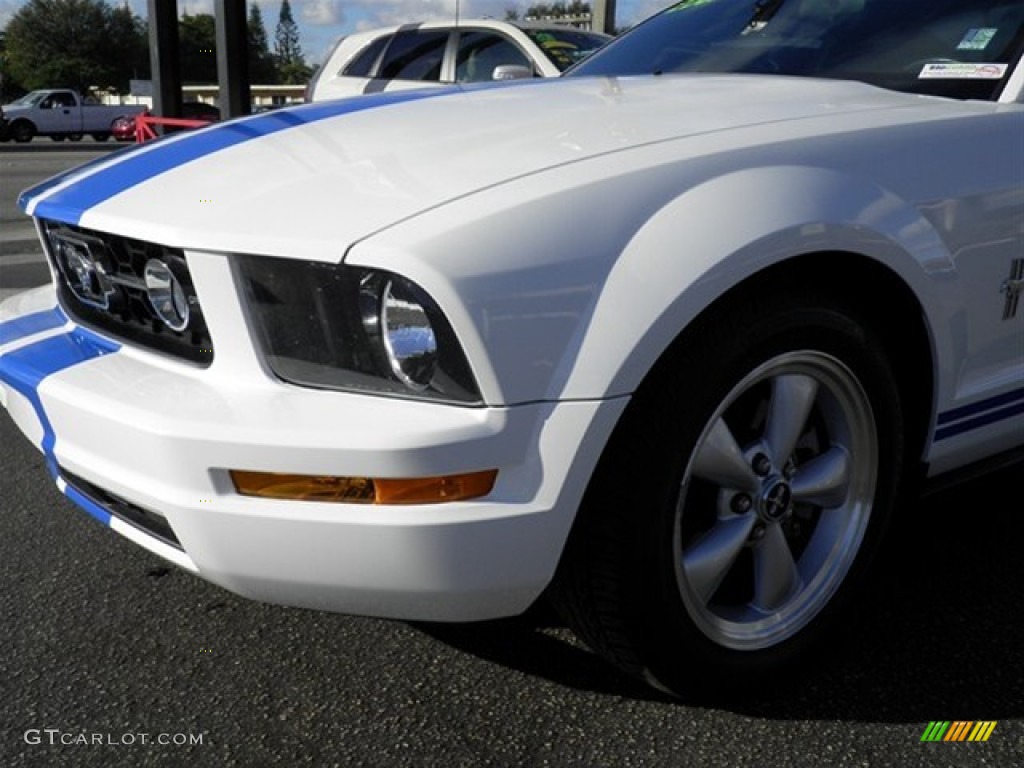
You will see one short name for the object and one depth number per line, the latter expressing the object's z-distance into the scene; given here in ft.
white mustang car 5.15
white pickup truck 92.17
